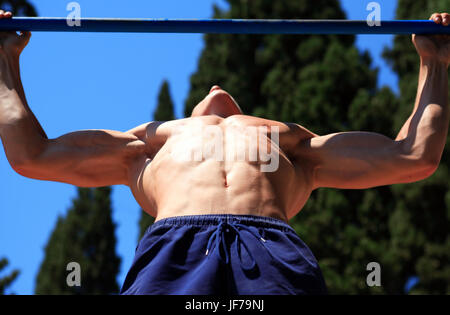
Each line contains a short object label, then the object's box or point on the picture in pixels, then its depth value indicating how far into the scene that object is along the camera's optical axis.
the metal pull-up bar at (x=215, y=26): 3.05
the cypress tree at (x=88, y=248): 15.14
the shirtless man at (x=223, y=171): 2.50
